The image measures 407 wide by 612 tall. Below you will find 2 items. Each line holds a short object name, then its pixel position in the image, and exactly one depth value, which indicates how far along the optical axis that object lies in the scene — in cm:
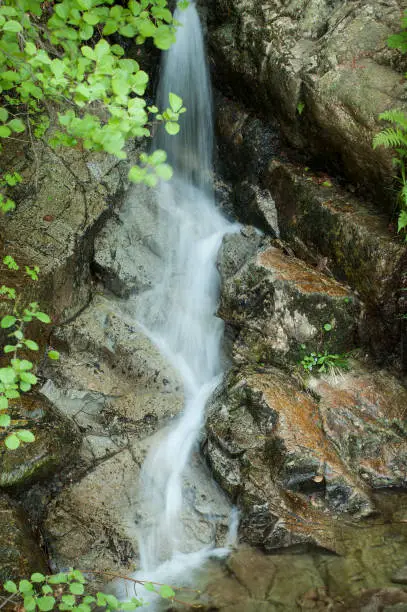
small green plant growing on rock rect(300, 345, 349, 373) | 586
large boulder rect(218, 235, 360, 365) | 589
